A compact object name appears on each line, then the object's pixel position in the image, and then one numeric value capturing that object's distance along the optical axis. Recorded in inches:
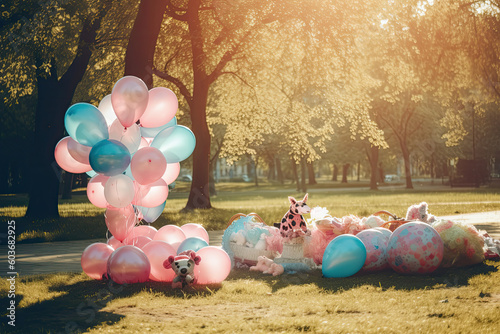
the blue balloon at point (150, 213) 386.9
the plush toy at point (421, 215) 416.6
